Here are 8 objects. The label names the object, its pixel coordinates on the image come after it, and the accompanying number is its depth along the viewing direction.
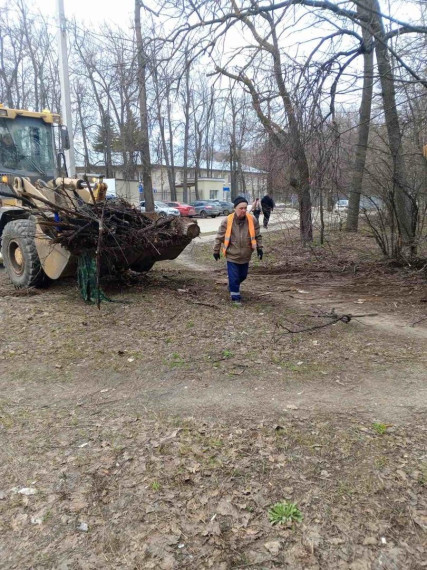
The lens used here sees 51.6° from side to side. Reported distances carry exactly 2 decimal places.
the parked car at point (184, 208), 34.66
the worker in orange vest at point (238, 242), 6.60
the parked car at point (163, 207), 31.84
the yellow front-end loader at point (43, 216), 6.36
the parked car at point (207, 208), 37.53
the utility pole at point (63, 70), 11.77
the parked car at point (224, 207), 39.09
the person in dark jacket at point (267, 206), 17.14
